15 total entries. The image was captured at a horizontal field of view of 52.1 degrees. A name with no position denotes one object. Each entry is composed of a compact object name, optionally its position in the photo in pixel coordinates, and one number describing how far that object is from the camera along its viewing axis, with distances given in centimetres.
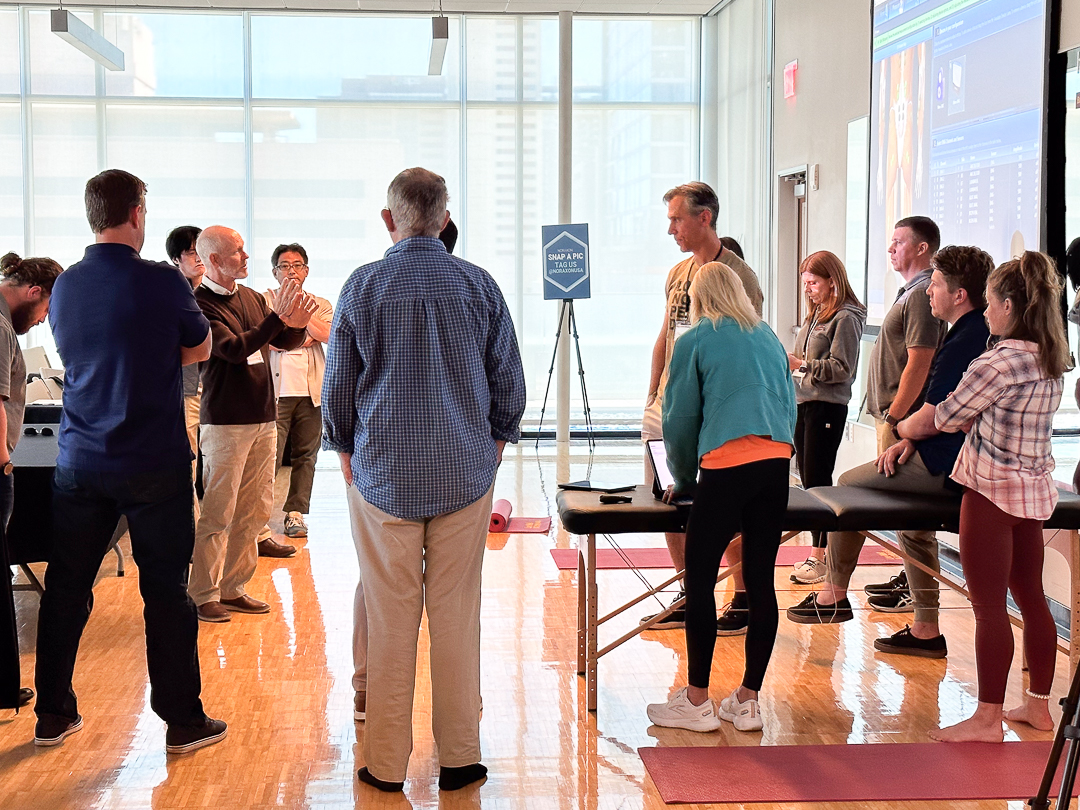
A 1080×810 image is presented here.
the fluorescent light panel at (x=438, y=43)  759
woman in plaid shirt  316
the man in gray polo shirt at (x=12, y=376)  327
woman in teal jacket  317
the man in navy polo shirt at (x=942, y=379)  351
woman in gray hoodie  473
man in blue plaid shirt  277
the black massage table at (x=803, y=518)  339
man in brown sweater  437
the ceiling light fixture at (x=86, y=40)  730
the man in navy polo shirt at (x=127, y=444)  303
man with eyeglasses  610
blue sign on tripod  941
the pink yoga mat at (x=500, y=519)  621
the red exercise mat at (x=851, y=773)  293
